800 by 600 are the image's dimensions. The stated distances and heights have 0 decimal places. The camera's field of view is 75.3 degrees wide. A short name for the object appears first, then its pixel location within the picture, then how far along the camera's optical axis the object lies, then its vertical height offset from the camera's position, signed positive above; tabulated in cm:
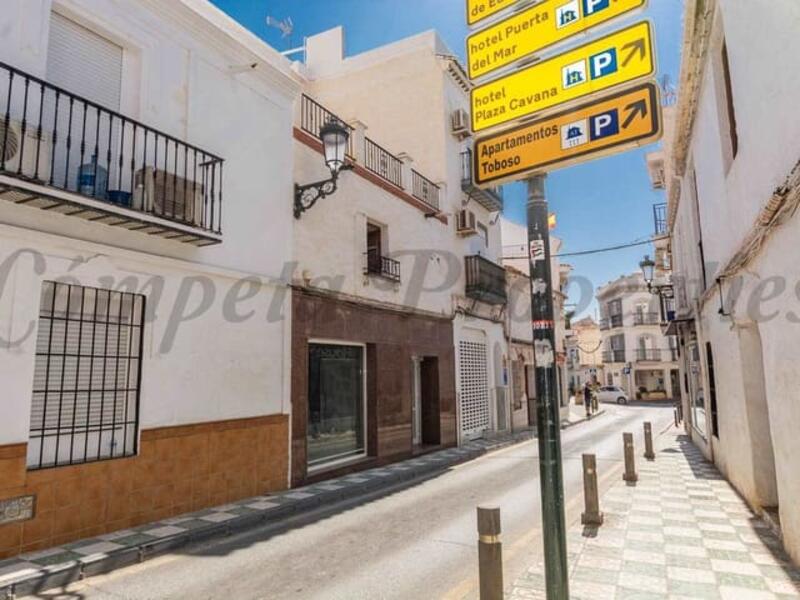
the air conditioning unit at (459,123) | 1675 +803
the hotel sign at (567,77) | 288 +174
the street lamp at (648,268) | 1716 +335
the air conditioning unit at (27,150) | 538 +248
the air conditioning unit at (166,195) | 670 +241
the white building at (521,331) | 2088 +174
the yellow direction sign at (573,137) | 280 +137
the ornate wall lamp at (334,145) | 892 +393
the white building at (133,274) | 573 +138
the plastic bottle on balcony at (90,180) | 621 +238
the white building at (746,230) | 468 +169
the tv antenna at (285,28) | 1647 +1110
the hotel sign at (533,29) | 298 +209
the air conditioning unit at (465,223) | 1656 +476
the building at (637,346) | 4800 +230
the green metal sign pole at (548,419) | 307 -28
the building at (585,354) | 5484 +193
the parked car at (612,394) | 4338 -197
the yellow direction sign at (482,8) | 339 +242
